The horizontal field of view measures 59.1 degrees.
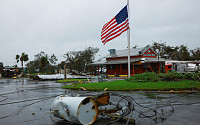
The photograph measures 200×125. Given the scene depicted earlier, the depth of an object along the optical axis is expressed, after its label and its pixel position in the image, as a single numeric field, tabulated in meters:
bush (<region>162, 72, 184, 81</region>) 16.47
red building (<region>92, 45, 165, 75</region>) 36.31
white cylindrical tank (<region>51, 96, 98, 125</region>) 5.00
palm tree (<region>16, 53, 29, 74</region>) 60.03
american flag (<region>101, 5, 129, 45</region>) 18.25
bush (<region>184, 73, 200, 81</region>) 15.82
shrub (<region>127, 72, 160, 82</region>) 17.05
